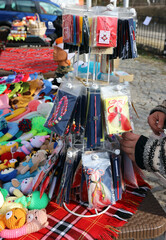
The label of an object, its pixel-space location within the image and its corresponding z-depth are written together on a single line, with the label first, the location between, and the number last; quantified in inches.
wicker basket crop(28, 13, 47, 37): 270.4
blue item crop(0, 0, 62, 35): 341.4
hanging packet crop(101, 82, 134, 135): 57.5
